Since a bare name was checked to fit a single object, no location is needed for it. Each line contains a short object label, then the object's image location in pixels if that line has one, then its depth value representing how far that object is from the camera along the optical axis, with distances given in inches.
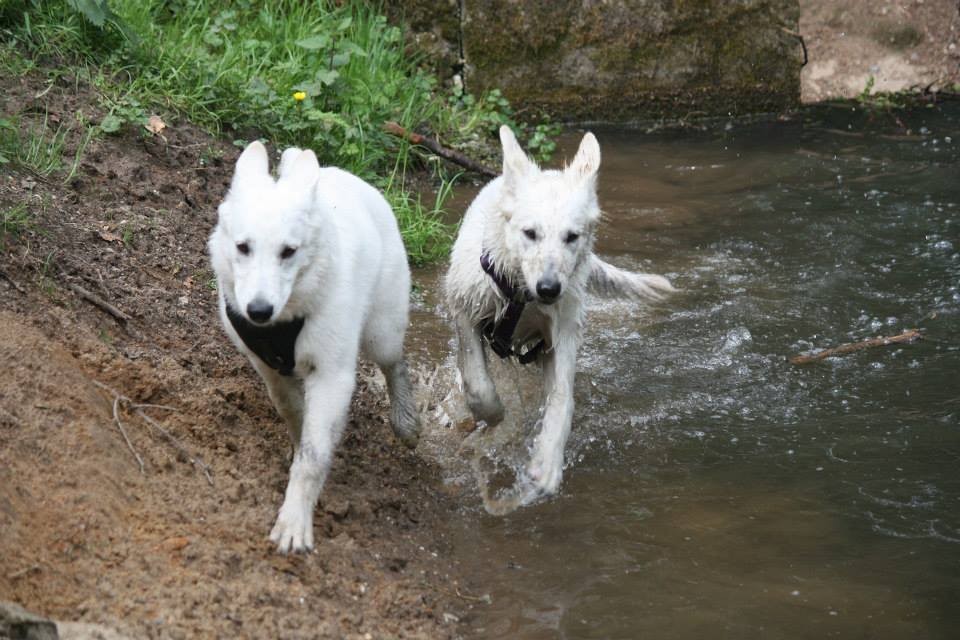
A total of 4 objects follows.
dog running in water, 395.9
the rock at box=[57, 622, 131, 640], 252.1
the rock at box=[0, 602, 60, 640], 230.2
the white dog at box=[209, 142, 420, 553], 301.4
